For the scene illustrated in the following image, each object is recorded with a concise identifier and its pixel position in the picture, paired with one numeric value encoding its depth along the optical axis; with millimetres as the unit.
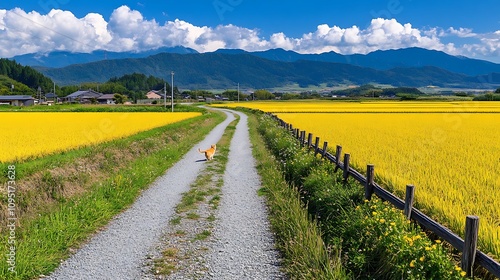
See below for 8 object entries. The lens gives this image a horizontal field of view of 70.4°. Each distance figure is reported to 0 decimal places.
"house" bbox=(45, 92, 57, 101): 149150
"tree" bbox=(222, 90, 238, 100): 180838
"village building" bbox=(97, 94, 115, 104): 135000
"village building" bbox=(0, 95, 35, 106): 98188
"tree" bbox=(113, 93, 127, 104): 132125
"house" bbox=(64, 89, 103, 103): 134750
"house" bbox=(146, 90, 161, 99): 196025
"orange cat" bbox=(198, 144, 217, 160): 17031
